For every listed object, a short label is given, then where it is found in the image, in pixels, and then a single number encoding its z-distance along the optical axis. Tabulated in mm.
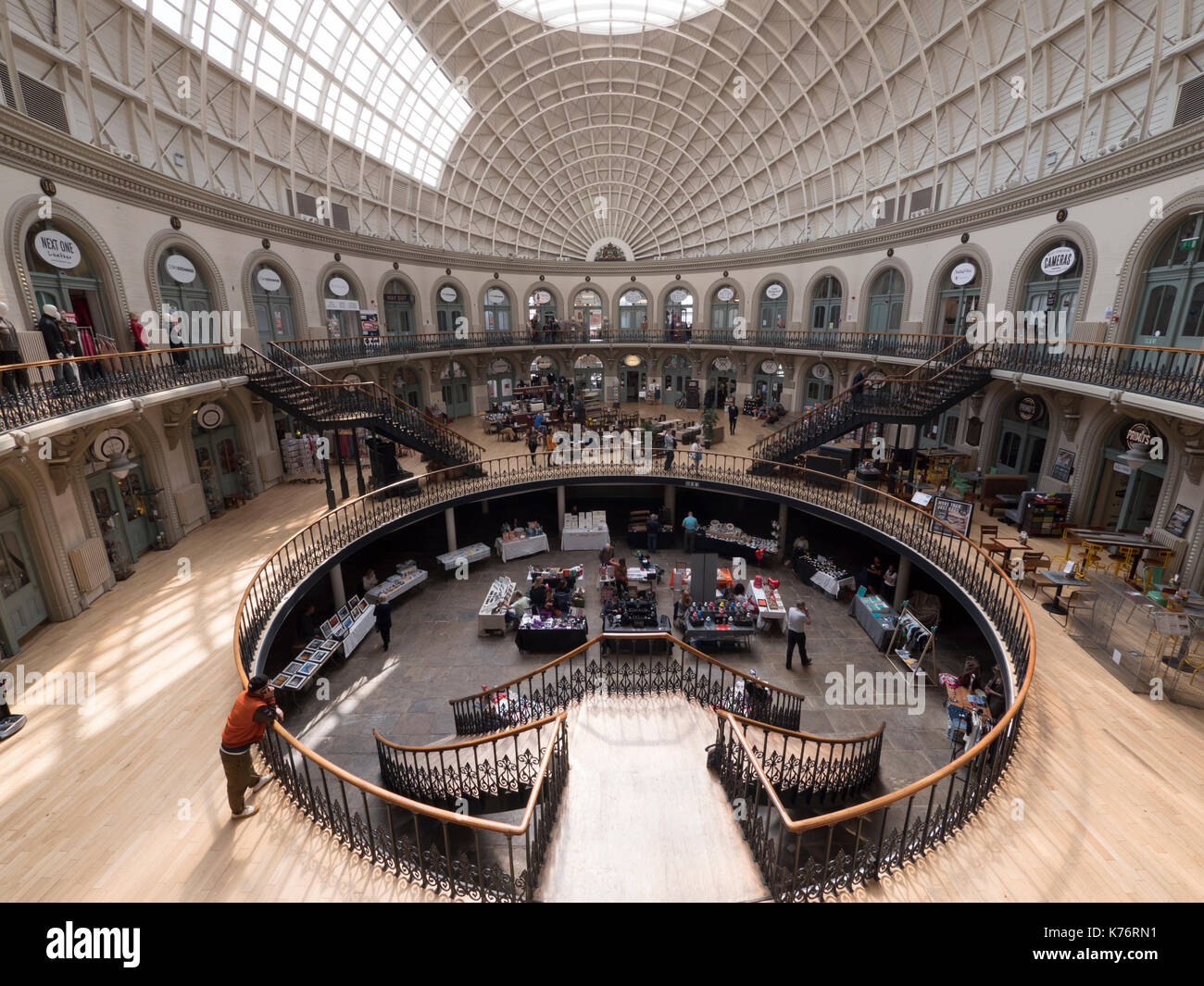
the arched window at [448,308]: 27969
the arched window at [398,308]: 25094
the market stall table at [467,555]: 17125
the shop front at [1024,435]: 15797
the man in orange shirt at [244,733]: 5387
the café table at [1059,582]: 10211
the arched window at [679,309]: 32781
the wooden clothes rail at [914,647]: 12352
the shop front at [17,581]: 9155
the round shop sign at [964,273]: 18114
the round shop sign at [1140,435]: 12406
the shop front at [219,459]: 15578
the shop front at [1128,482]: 12453
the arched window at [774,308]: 27709
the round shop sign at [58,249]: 11305
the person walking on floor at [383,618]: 13344
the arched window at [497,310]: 30656
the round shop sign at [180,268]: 14766
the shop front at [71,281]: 11312
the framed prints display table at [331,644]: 11312
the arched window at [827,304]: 24797
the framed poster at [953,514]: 12592
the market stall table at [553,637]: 13289
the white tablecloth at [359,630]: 13091
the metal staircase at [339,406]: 14969
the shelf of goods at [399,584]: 15039
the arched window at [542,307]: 32569
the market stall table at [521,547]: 18125
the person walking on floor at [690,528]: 18000
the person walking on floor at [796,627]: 12273
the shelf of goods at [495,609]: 13961
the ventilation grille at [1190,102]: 11375
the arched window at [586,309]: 33844
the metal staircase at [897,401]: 15367
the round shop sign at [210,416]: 15431
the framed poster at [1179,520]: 11430
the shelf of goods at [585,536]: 18750
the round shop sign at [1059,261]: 14453
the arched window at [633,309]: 33844
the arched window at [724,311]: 30391
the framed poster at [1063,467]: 14469
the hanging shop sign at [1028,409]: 15844
